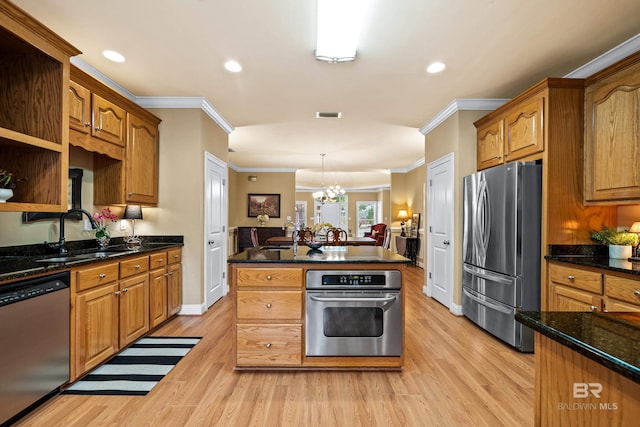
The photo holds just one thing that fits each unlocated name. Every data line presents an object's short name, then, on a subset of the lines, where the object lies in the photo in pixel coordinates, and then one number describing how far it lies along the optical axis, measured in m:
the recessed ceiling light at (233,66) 2.94
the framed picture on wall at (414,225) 7.96
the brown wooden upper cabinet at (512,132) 2.82
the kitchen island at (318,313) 2.32
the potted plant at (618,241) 2.50
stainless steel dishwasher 1.68
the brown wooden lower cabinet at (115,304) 2.19
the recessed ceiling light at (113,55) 2.74
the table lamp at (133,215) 3.33
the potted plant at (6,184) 1.96
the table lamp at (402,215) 8.87
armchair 7.43
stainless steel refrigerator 2.81
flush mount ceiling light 2.12
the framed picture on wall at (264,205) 8.84
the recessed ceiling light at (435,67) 2.92
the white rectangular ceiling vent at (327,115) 4.34
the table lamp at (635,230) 2.48
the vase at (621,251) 2.51
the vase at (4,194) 1.95
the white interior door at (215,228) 3.99
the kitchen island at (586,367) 0.66
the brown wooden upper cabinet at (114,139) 2.68
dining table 5.93
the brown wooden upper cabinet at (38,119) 2.22
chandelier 9.12
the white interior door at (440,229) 4.03
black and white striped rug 2.16
